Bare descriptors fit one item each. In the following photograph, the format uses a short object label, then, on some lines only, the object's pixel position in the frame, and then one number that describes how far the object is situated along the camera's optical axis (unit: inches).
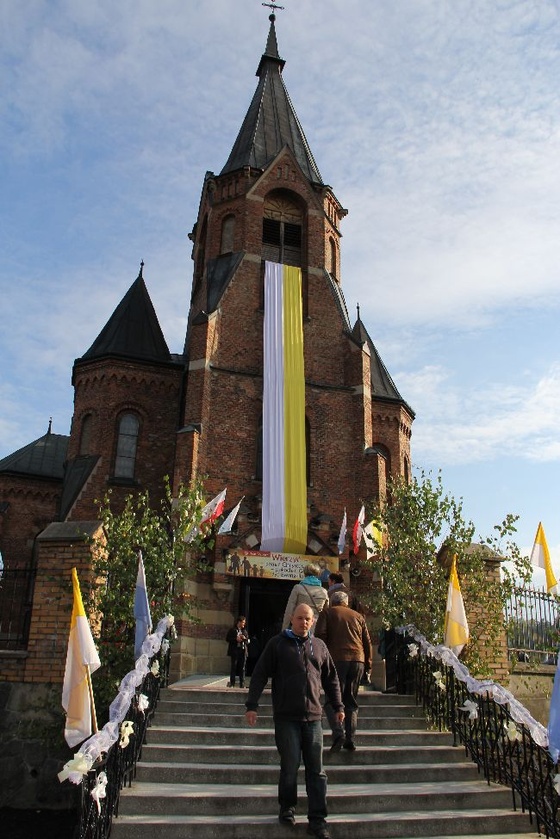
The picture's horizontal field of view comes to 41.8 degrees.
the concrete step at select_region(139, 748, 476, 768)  305.1
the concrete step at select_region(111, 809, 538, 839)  236.7
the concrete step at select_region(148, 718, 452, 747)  326.6
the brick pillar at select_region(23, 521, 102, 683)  385.1
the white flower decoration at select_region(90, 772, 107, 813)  220.2
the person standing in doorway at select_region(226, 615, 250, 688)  538.9
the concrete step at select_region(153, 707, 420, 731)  351.3
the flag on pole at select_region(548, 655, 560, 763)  222.2
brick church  754.2
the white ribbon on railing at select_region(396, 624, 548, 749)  272.1
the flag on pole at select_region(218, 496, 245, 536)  679.5
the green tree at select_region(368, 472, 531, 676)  448.1
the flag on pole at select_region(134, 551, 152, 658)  355.9
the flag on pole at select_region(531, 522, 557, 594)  464.4
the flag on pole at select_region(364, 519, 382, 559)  632.8
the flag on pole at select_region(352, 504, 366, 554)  709.9
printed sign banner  706.8
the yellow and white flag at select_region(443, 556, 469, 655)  369.1
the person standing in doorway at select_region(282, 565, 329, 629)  370.0
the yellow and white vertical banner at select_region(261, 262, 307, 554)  745.6
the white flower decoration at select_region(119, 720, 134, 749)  254.1
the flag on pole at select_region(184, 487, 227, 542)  616.1
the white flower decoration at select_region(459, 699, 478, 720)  321.7
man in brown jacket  322.3
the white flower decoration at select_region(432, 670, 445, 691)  367.6
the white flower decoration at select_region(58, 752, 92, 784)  212.5
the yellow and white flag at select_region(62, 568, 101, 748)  251.8
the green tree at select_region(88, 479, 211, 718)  385.7
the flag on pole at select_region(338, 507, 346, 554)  729.5
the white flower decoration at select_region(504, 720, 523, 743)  283.4
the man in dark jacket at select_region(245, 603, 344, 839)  237.5
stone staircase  248.4
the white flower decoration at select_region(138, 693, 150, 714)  294.4
